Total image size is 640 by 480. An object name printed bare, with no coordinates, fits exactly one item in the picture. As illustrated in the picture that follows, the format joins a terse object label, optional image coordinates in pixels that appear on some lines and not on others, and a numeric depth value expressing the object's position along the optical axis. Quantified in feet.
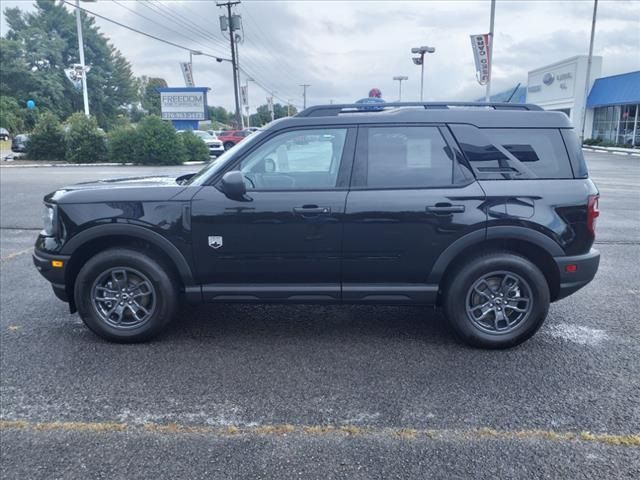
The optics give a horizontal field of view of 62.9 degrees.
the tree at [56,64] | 215.72
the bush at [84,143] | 85.66
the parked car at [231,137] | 109.81
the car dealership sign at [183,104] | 101.35
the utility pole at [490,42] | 70.28
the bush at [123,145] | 81.97
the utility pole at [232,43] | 112.12
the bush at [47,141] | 89.30
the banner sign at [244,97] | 174.29
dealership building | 122.83
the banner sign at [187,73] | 134.68
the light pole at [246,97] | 177.99
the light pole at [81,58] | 103.40
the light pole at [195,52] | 121.49
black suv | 13.29
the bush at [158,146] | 79.41
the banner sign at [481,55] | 75.56
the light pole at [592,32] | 102.53
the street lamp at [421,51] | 86.72
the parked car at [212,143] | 93.51
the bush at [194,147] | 83.05
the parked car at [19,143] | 98.14
